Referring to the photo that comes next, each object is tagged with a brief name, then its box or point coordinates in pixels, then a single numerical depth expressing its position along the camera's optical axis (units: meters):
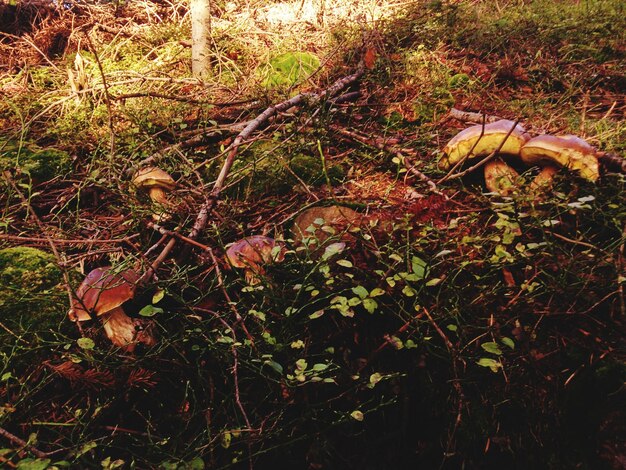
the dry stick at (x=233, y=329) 0.74
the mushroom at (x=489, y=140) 0.91
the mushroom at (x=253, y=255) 0.84
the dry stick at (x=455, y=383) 0.75
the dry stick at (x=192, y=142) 1.12
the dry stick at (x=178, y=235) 0.86
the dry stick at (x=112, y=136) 1.05
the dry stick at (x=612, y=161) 0.89
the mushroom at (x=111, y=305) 0.79
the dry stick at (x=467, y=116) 1.18
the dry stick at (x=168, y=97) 1.27
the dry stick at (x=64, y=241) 0.85
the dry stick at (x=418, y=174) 0.97
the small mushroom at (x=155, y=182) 1.03
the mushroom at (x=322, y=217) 0.91
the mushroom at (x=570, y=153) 0.87
